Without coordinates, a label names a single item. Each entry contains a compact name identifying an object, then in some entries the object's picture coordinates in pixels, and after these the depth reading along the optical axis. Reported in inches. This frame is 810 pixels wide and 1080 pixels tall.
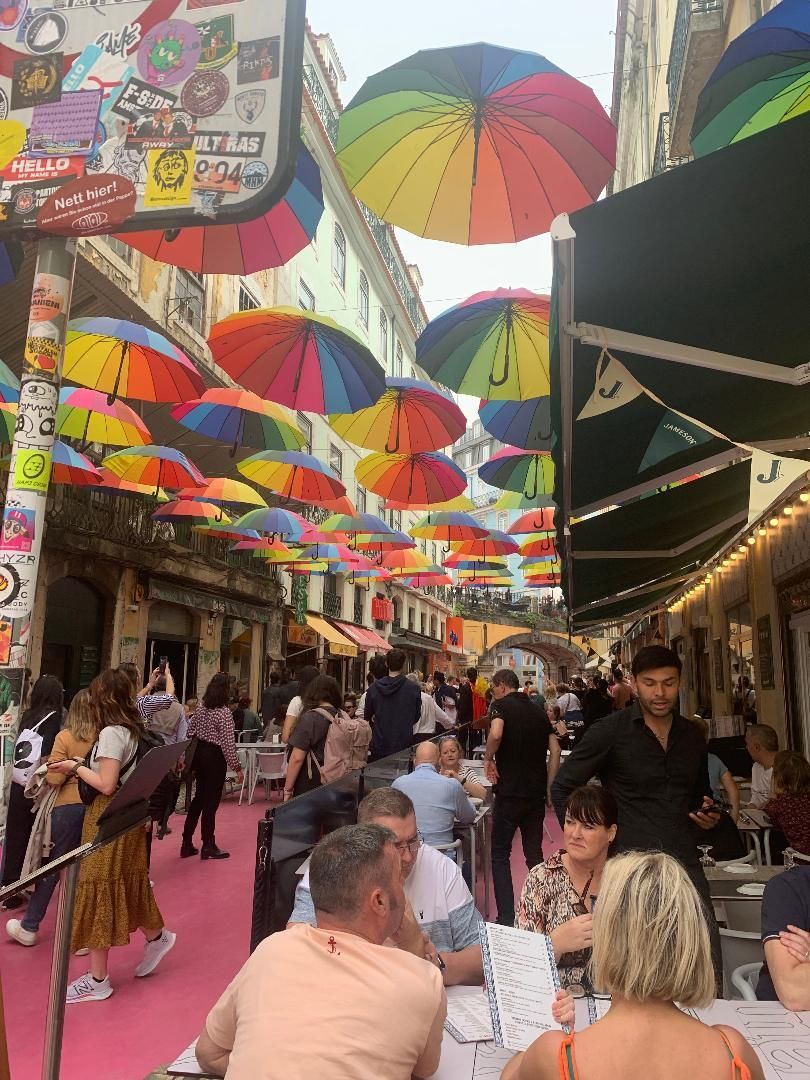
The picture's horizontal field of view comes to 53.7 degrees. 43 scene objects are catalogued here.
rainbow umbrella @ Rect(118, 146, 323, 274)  189.8
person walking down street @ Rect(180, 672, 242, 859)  323.0
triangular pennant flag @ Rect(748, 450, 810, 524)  132.1
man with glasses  129.2
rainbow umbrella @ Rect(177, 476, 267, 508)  519.5
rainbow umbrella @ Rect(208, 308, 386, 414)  278.1
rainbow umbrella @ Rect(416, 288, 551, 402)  253.1
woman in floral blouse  125.3
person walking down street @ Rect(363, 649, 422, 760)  332.2
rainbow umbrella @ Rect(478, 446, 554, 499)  418.9
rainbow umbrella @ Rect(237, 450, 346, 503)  458.3
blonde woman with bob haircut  67.0
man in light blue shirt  211.5
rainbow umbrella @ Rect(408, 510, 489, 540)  562.9
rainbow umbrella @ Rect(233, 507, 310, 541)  558.6
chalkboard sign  352.5
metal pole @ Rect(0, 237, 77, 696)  108.1
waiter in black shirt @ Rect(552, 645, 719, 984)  147.4
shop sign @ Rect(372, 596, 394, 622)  1225.4
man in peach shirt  73.4
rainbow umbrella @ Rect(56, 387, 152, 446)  398.6
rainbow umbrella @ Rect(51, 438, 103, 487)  417.1
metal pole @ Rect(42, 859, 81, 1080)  126.8
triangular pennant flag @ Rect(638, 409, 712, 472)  205.0
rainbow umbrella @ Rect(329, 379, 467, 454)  334.6
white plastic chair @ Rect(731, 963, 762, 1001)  127.5
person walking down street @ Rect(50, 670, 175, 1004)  187.8
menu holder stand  126.5
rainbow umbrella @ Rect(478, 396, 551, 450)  338.0
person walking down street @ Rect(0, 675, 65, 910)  235.5
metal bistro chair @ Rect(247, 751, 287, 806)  450.0
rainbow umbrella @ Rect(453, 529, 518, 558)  629.9
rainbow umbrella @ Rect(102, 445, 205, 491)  469.7
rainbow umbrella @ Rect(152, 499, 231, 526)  534.9
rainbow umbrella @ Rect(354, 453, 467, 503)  429.1
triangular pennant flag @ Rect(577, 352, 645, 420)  136.5
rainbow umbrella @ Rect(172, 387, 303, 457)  374.3
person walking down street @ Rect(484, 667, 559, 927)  252.1
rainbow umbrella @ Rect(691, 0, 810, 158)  114.1
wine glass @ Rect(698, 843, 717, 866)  197.2
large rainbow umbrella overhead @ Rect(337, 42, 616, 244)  175.2
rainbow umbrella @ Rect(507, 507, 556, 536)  532.7
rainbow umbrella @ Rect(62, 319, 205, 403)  329.1
